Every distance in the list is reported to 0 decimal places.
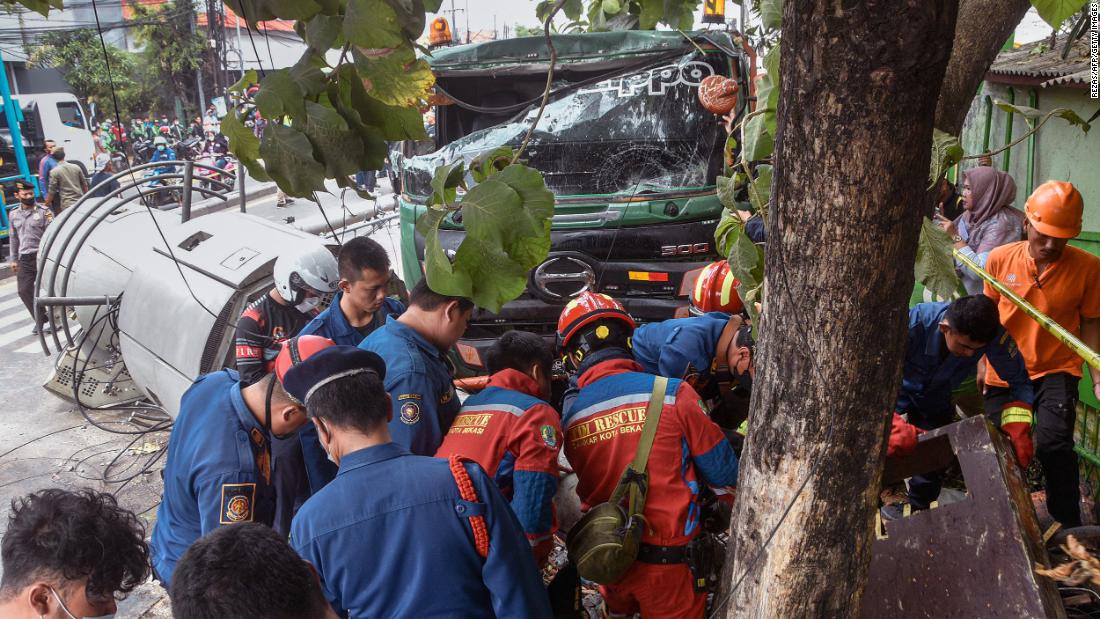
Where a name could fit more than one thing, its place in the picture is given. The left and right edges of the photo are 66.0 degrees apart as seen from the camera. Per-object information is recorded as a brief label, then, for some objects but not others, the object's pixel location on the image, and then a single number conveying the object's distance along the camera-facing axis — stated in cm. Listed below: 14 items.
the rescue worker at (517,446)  265
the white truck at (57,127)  1666
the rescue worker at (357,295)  379
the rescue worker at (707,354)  343
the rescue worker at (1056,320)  344
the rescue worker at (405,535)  202
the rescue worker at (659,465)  269
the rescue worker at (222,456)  244
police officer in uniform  823
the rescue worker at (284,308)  415
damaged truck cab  545
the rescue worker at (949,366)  312
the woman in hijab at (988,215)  485
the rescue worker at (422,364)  281
